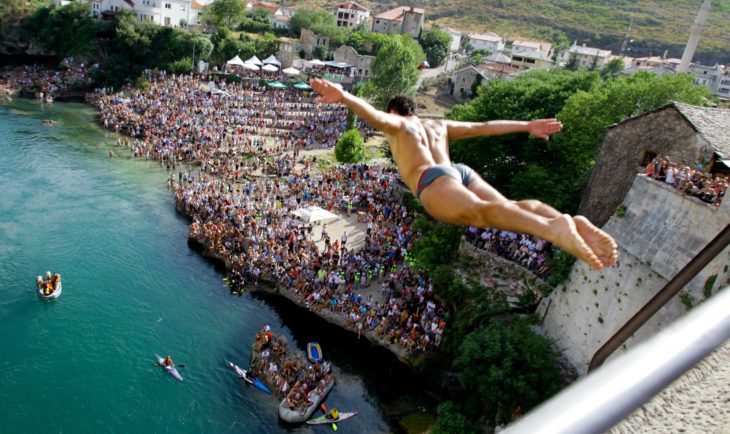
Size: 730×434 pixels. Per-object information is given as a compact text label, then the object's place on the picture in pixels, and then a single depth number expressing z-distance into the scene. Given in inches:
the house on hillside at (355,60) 2586.1
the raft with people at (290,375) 687.1
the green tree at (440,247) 841.5
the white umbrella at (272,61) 2230.6
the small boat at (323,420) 684.1
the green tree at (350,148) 1456.7
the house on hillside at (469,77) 2444.6
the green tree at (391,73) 2027.6
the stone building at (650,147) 613.9
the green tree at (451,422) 608.1
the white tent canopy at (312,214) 1076.8
